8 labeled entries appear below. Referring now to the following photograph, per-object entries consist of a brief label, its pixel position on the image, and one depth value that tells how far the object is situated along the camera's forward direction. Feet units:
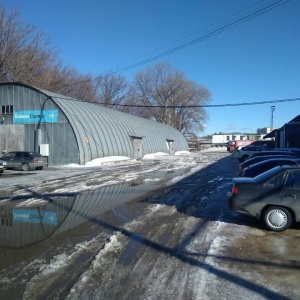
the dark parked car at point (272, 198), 25.59
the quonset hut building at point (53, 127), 101.40
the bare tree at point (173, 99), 294.05
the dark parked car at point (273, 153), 59.22
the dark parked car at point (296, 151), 66.74
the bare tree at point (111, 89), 282.15
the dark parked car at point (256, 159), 51.62
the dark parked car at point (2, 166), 77.95
